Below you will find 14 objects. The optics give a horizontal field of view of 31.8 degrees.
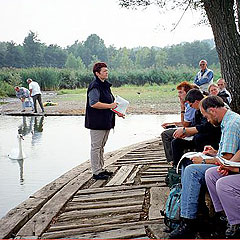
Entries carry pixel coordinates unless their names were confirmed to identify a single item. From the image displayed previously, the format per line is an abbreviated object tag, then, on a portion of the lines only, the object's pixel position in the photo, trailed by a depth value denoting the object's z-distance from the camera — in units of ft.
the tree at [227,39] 23.85
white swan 26.35
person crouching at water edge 59.98
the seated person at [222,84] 23.22
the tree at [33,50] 252.42
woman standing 17.89
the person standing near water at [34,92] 56.90
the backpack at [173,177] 14.38
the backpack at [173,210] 11.66
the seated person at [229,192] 10.47
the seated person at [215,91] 20.58
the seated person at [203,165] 10.92
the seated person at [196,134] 14.26
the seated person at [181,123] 16.78
